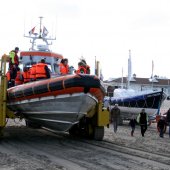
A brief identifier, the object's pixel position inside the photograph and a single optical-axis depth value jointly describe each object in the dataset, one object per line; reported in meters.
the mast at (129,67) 30.36
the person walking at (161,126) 14.55
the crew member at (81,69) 11.15
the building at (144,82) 74.44
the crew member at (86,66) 11.33
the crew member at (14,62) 12.59
